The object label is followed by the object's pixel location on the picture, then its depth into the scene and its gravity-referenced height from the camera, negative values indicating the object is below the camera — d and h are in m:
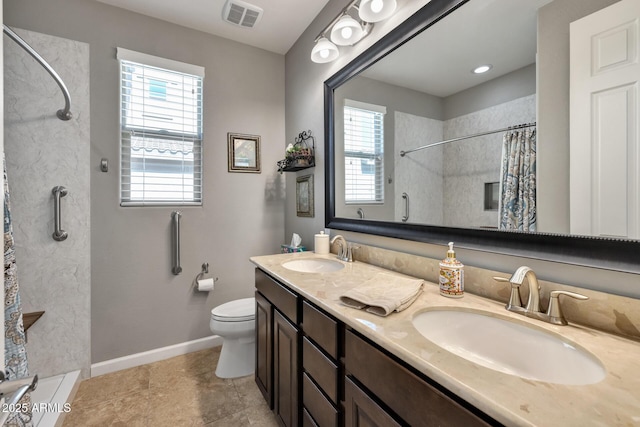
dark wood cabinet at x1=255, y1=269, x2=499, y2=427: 0.63 -0.52
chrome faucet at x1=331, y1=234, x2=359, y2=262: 1.70 -0.23
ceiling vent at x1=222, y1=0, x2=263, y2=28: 1.96 +1.50
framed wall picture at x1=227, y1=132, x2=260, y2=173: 2.42 +0.55
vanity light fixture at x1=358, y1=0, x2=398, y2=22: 1.38 +1.05
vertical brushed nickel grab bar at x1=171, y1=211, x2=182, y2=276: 2.20 -0.21
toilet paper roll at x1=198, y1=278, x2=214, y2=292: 2.23 -0.59
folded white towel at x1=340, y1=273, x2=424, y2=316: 0.89 -0.29
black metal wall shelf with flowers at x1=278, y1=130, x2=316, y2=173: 2.15 +0.46
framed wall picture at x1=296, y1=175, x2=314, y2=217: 2.24 +0.15
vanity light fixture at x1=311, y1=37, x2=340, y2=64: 1.81 +1.08
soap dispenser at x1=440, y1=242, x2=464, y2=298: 1.01 -0.25
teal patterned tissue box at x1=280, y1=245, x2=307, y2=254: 2.17 -0.29
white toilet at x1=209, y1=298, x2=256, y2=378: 1.88 -0.87
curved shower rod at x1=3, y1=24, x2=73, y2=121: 1.42 +0.78
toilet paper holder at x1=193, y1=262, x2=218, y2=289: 2.30 -0.51
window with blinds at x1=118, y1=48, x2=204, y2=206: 2.07 +0.65
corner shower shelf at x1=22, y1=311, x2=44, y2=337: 1.70 -0.67
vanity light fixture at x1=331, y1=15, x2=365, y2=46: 1.58 +1.09
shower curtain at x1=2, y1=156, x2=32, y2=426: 1.12 -0.49
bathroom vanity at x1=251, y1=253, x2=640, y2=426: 0.49 -0.36
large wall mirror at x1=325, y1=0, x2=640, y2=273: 0.77 +0.28
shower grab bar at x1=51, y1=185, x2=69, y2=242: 1.81 +0.02
